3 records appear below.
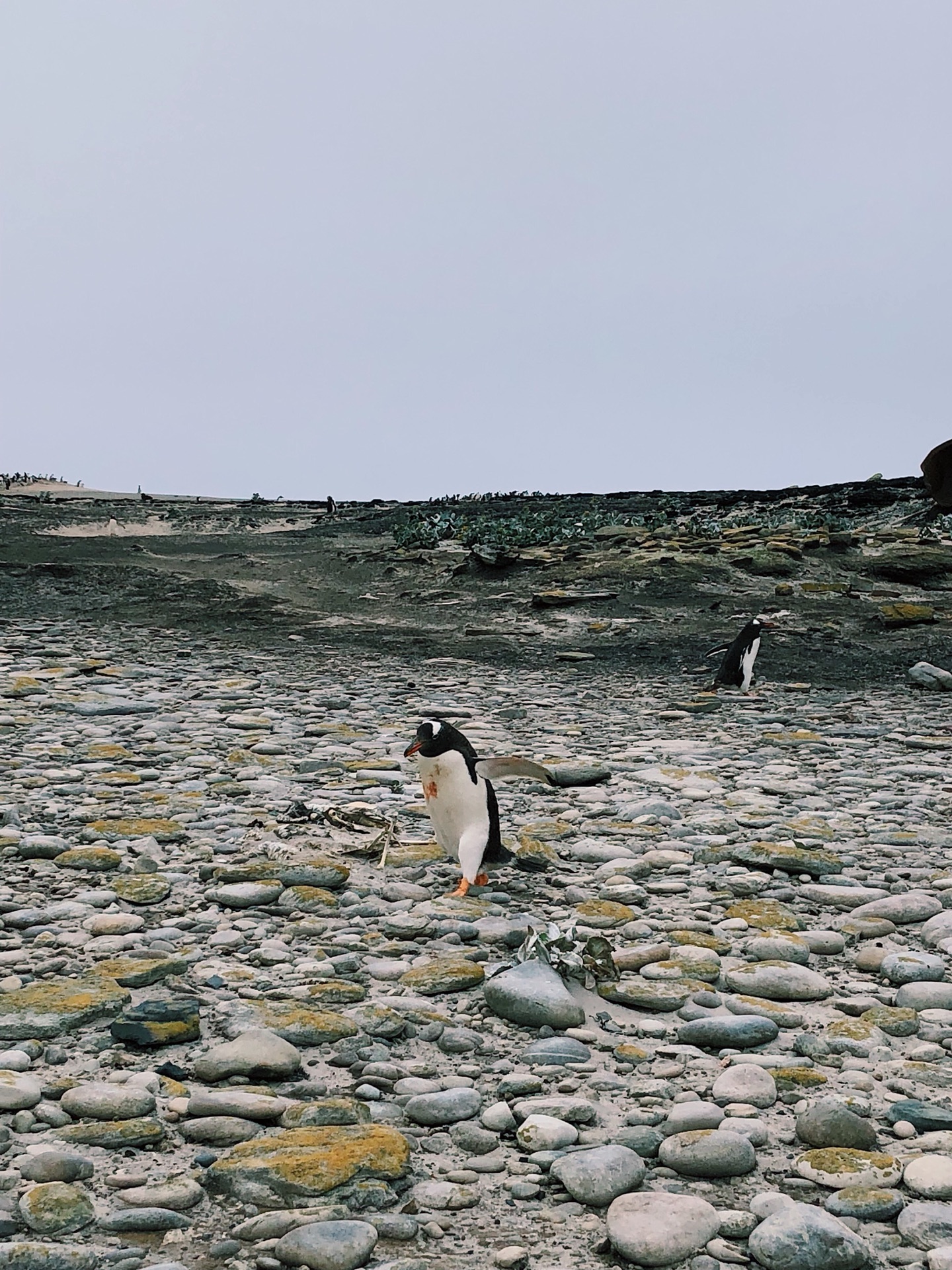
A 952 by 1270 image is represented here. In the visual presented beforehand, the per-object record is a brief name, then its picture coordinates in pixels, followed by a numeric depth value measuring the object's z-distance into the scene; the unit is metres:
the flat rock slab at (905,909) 4.25
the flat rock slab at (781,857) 4.86
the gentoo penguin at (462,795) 4.68
